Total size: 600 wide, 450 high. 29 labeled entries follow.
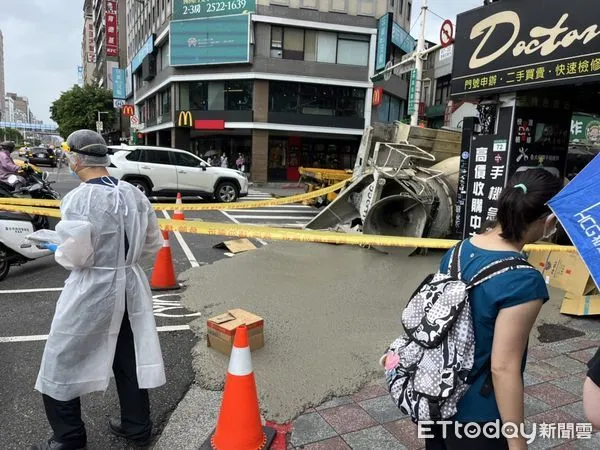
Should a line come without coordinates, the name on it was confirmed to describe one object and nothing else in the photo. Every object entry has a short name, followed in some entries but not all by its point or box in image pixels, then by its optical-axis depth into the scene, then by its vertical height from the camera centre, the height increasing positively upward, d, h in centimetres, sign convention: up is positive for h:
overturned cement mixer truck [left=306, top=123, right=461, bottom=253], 803 -50
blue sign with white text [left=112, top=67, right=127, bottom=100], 5306 +722
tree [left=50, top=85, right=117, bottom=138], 5241 +457
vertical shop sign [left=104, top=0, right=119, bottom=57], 5625 +1483
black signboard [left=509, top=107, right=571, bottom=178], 716 +43
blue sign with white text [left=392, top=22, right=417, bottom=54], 2950 +803
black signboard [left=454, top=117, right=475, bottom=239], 786 -17
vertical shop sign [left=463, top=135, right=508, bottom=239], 727 -21
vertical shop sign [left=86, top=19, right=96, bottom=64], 9539 +2183
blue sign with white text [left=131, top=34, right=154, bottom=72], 3547 +801
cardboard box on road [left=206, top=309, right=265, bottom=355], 391 -151
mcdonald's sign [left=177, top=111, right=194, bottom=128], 2856 +192
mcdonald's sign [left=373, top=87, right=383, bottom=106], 2789 +383
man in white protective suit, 249 -89
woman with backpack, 150 -48
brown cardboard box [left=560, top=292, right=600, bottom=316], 497 -148
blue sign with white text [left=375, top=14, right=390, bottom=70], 2684 +692
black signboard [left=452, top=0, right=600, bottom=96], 582 +168
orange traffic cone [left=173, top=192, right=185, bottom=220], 698 -97
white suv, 1391 -68
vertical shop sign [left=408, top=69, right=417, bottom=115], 1770 +279
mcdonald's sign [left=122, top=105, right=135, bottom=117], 4202 +342
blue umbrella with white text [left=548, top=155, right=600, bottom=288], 160 -15
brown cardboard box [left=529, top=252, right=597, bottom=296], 510 -118
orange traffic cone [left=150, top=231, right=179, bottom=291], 575 -153
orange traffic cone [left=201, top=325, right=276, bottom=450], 257 -142
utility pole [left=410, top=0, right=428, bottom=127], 1720 +360
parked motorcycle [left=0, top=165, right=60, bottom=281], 579 -123
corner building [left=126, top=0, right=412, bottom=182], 2714 +464
